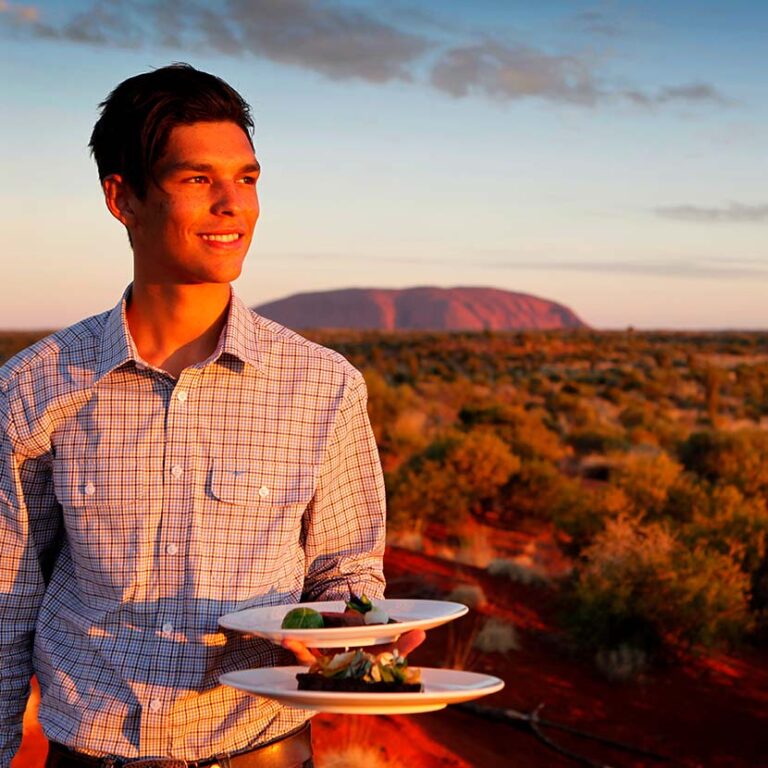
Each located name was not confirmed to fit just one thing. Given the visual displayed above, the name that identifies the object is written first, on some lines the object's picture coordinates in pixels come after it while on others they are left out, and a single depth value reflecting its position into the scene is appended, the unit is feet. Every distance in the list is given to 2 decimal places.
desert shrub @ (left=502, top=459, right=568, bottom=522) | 48.91
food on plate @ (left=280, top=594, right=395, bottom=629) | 6.59
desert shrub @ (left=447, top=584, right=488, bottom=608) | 33.40
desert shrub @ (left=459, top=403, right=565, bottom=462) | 57.21
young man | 7.42
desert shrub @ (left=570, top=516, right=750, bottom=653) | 31.30
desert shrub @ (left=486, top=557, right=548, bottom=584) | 36.94
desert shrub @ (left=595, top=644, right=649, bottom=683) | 30.04
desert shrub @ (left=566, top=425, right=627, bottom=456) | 65.05
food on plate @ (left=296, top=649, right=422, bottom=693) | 6.41
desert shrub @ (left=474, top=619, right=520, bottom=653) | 30.45
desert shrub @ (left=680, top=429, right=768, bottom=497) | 47.05
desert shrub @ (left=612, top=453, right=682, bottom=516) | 41.55
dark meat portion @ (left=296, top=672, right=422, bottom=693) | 6.33
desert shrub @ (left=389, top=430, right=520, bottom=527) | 45.68
